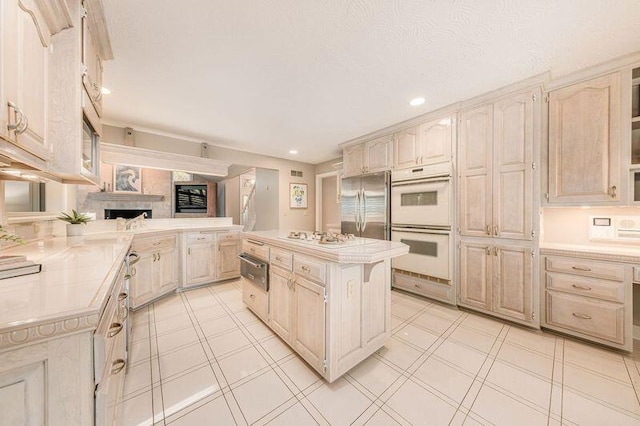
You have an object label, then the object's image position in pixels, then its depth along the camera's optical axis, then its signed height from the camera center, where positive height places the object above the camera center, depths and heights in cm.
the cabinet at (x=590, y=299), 188 -79
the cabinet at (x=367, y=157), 353 +92
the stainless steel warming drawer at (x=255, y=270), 217 -61
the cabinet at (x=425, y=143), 285 +93
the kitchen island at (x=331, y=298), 153 -66
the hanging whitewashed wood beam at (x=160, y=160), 307 +79
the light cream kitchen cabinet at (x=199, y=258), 338 -72
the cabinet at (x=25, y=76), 88 +62
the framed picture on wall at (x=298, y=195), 552 +41
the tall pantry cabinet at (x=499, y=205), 229 +7
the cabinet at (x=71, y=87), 131 +75
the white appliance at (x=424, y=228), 282 -22
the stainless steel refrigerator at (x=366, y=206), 344 +9
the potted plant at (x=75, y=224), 217 -11
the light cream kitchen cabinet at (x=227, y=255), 368 -72
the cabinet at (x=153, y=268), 268 -73
